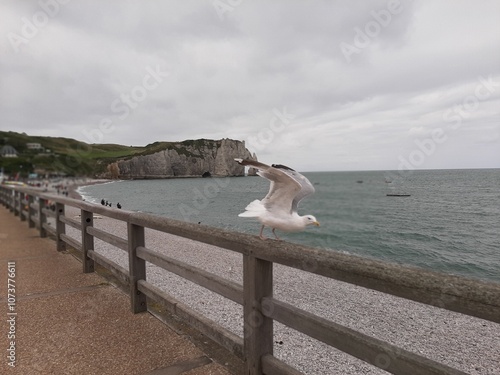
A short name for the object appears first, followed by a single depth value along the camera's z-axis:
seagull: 3.13
